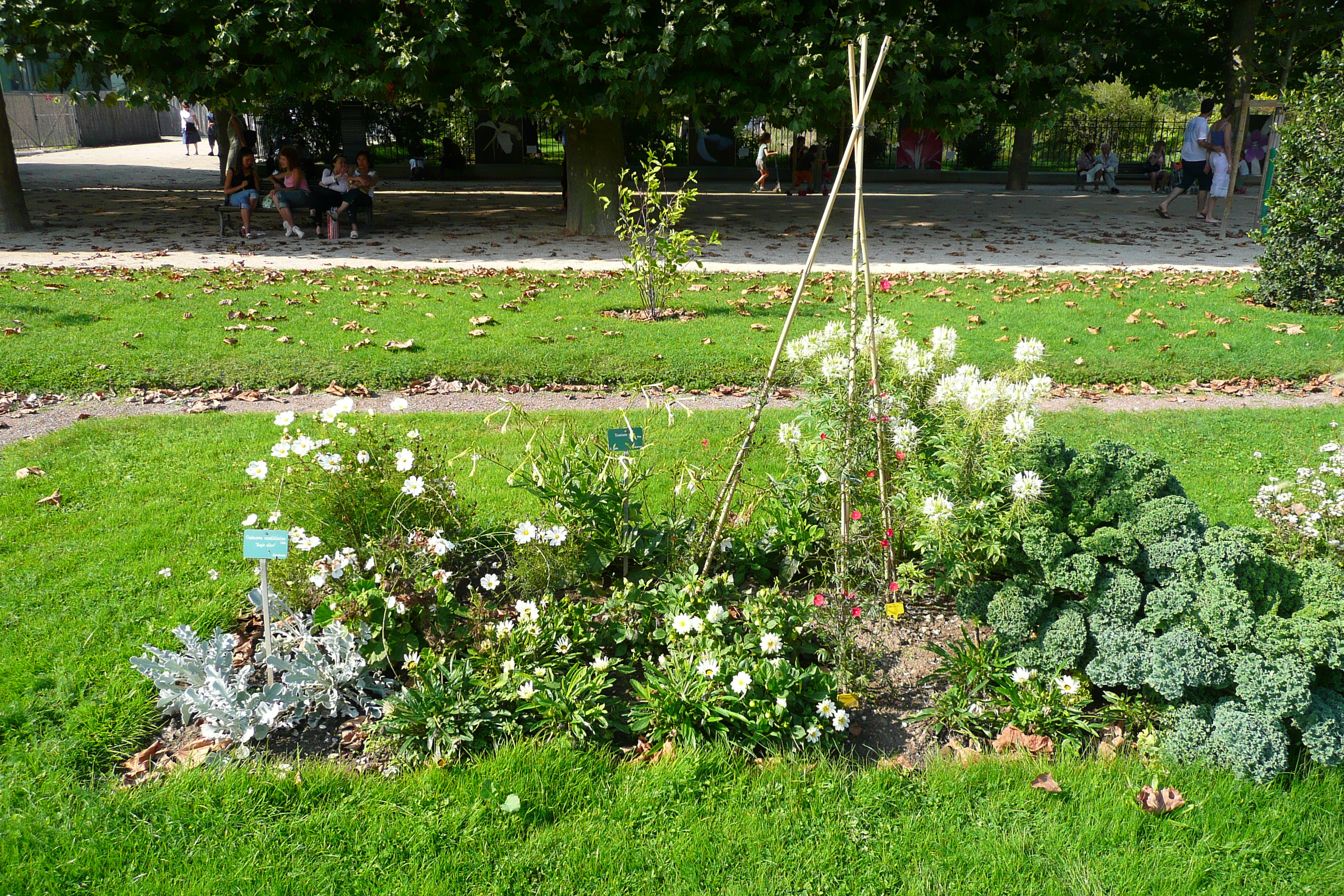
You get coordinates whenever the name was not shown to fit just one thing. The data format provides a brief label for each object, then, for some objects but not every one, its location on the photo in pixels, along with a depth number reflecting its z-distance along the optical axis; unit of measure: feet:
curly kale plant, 9.19
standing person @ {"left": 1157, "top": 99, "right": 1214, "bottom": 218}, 54.65
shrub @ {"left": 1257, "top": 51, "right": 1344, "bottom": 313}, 28.76
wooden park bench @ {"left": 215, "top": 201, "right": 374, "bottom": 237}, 44.63
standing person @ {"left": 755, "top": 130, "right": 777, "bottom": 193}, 80.07
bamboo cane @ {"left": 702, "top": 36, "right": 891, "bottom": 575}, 10.87
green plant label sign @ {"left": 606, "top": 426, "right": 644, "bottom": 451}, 11.38
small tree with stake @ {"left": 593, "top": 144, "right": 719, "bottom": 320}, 26.81
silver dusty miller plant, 9.67
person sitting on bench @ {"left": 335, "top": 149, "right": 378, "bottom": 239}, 44.60
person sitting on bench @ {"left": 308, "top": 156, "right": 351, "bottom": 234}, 43.86
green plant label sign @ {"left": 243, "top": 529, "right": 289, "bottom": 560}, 9.80
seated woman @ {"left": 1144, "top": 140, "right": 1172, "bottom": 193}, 82.53
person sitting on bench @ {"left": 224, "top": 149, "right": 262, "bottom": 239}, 43.09
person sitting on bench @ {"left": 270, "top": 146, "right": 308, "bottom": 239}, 43.16
